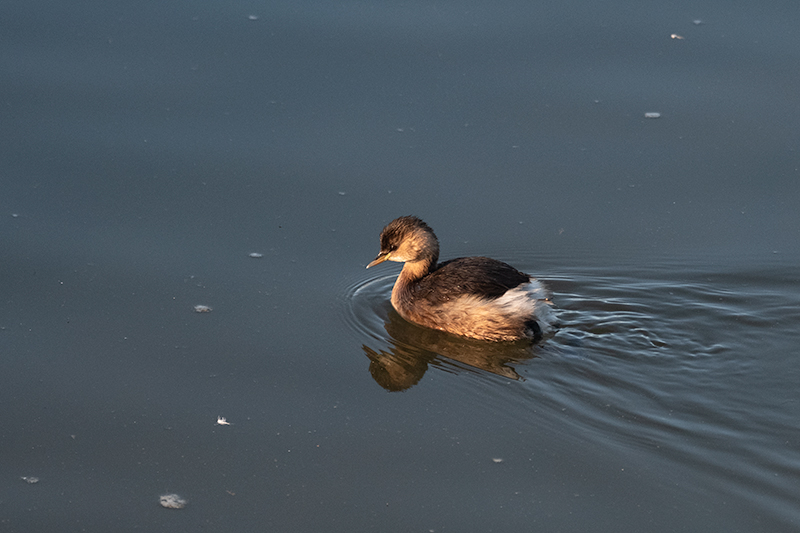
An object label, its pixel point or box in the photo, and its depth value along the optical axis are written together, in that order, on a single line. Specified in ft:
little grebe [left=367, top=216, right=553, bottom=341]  42.70
